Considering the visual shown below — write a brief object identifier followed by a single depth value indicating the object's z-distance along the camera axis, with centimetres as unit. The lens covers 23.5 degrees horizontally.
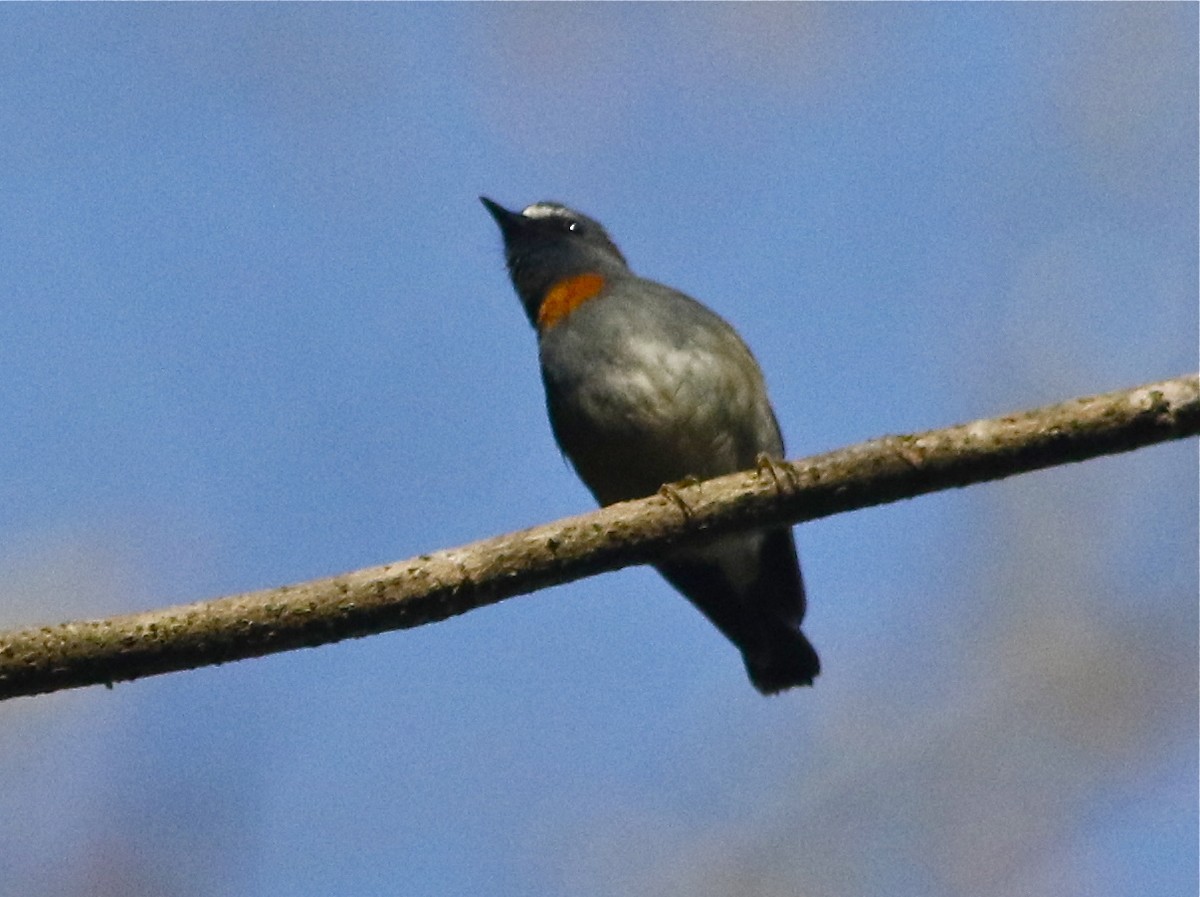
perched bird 1023
